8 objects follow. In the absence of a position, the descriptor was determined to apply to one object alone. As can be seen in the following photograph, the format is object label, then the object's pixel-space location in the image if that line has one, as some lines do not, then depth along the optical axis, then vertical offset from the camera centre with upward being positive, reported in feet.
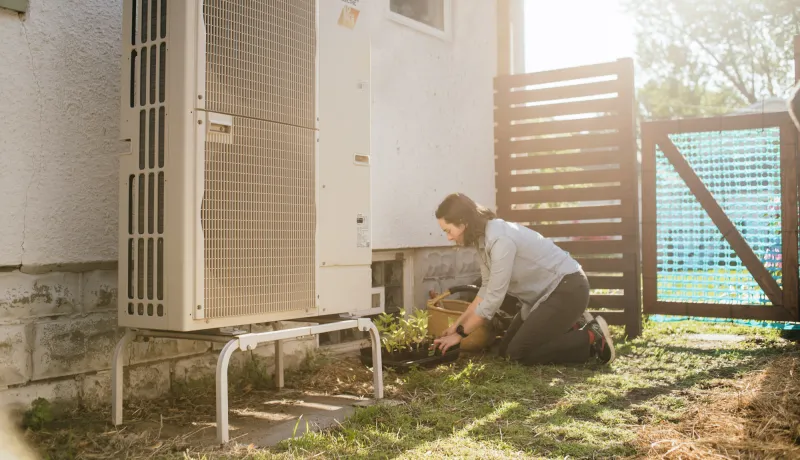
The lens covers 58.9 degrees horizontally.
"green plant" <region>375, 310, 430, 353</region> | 16.10 -1.95
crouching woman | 16.15 -1.01
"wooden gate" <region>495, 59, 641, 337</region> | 21.36 +2.75
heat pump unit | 10.28 +1.36
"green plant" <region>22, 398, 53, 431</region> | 10.71 -2.49
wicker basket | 17.90 -1.86
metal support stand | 10.19 -1.53
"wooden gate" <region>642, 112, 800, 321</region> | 20.40 +0.95
